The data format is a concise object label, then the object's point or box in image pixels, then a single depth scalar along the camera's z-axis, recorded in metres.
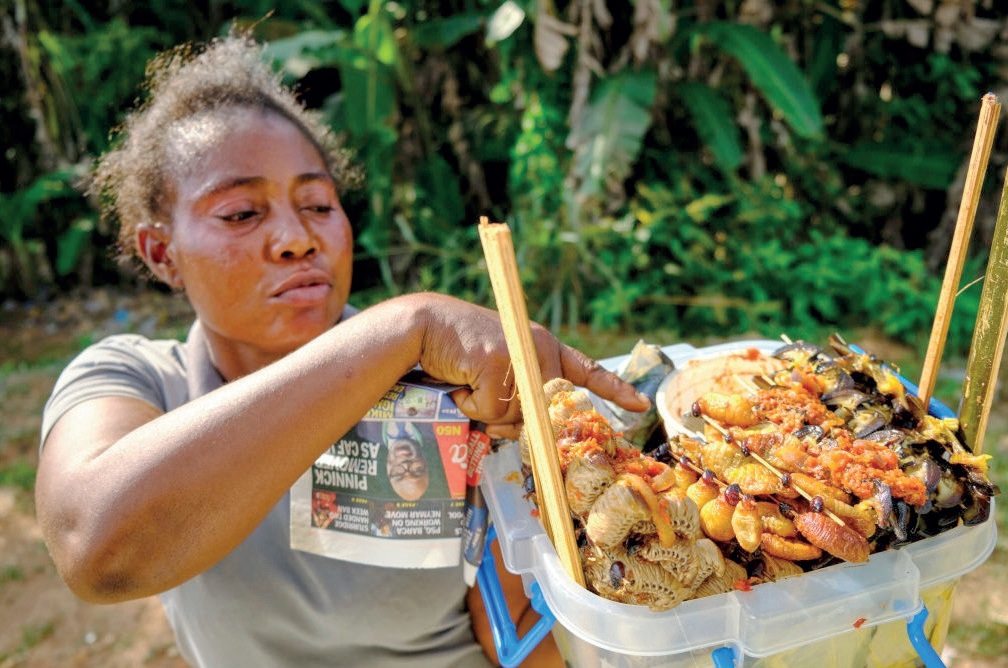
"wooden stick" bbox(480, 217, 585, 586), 0.74
